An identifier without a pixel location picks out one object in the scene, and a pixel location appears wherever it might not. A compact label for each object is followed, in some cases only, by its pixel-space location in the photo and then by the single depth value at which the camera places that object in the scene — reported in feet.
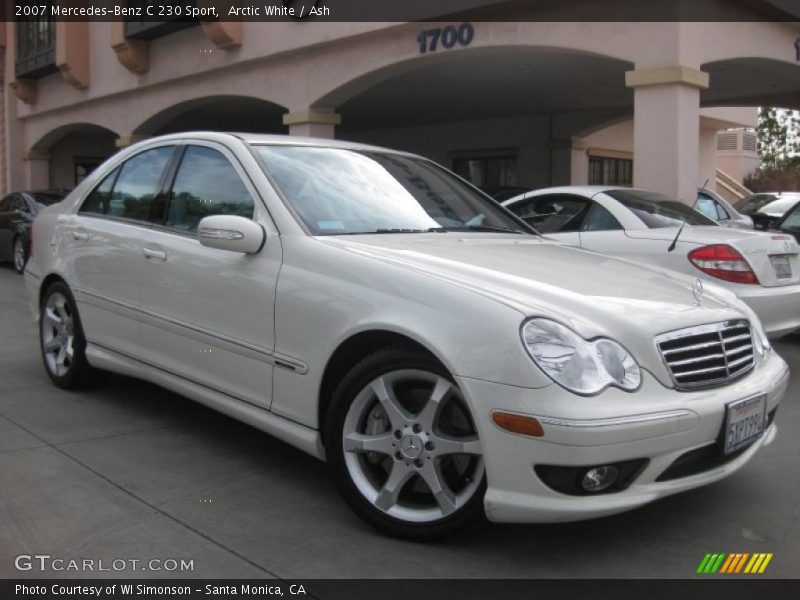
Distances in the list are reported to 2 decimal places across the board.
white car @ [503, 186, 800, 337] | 20.01
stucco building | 30.53
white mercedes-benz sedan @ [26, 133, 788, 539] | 9.57
